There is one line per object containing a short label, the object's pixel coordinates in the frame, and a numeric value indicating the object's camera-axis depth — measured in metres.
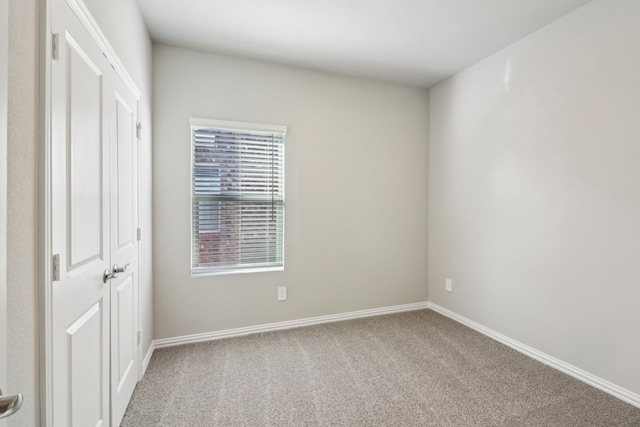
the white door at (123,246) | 1.65
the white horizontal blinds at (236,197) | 2.82
